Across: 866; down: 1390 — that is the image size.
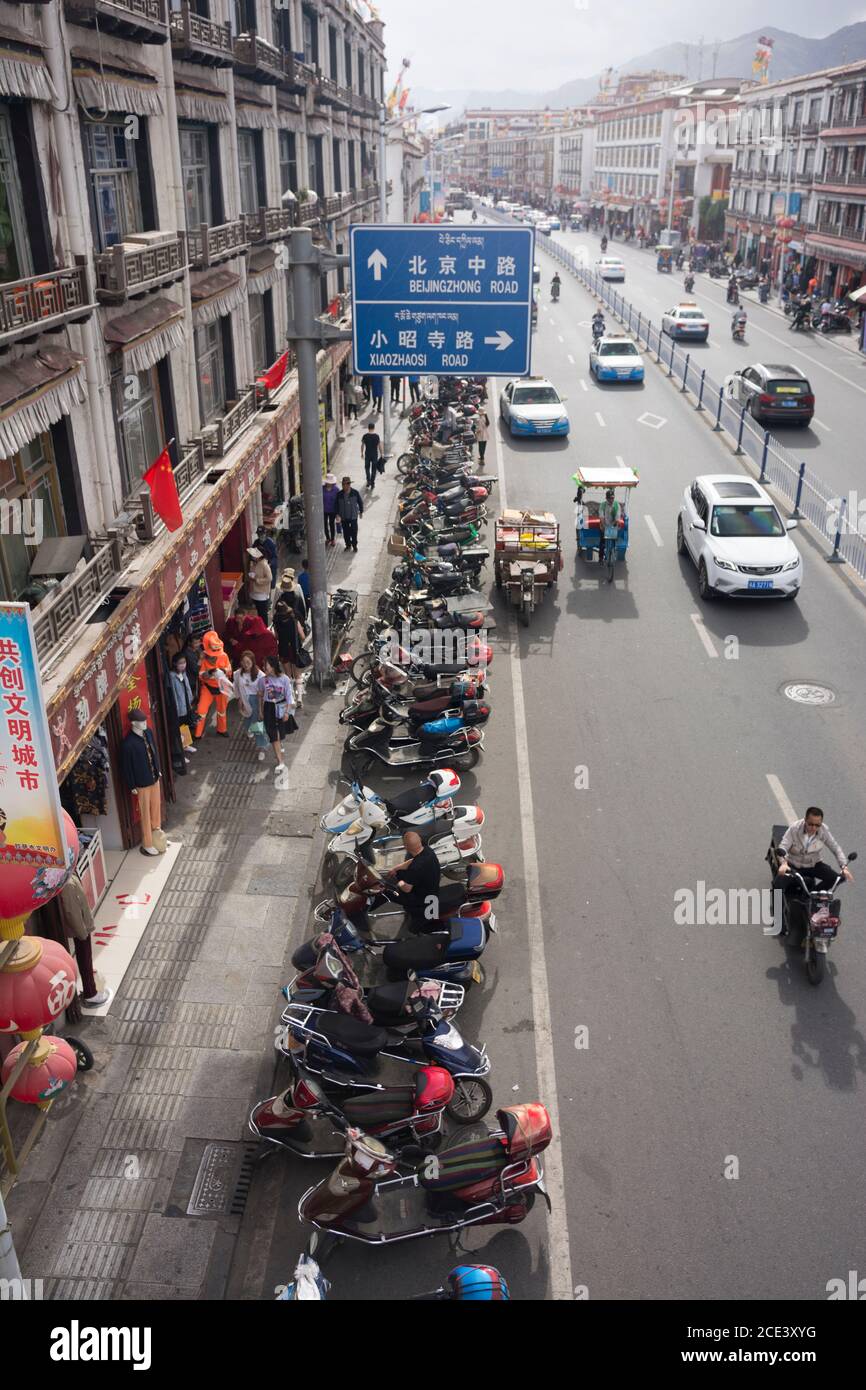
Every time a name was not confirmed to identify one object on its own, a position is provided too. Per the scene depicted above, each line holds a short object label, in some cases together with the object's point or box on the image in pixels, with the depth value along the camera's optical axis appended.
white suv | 18.78
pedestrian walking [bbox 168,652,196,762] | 13.48
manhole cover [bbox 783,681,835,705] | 15.77
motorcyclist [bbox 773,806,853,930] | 10.43
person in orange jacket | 14.36
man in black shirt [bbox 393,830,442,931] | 10.30
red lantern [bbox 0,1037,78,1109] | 8.23
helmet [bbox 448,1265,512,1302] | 6.67
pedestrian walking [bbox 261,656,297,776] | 13.83
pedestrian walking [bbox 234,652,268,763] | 13.98
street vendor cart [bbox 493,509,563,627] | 18.70
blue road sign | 14.76
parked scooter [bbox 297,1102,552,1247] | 7.53
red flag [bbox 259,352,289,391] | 19.88
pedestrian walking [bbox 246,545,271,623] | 17.81
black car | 30.55
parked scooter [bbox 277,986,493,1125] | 8.48
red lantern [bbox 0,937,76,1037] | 7.62
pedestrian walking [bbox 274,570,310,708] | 16.06
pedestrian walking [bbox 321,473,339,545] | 21.72
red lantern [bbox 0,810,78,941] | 6.81
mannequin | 11.47
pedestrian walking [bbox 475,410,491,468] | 28.43
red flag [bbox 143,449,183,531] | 11.47
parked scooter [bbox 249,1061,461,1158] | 8.12
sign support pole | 15.27
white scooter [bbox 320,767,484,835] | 11.69
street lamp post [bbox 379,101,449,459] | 30.03
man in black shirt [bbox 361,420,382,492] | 26.25
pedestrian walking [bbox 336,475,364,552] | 21.48
